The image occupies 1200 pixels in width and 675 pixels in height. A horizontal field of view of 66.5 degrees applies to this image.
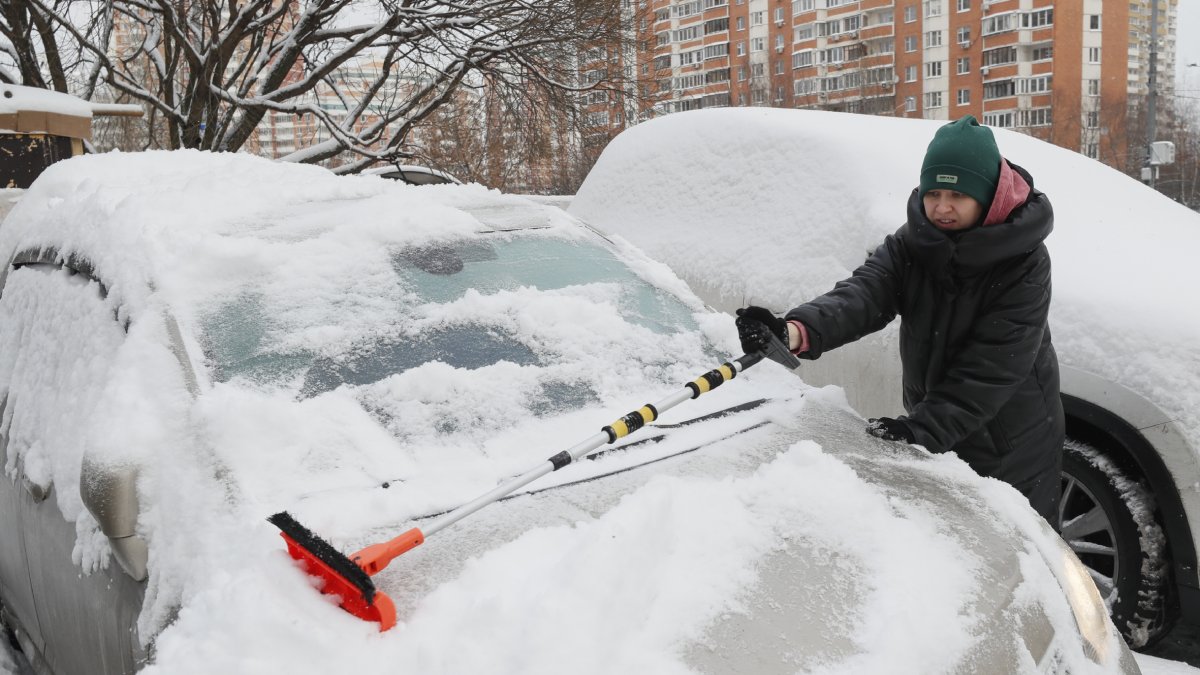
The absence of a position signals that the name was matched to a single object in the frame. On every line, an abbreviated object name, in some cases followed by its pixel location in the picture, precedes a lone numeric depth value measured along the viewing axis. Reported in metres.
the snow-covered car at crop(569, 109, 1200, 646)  2.99
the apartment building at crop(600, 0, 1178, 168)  53.66
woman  2.43
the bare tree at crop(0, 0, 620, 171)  12.12
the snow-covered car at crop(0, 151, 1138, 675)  1.49
